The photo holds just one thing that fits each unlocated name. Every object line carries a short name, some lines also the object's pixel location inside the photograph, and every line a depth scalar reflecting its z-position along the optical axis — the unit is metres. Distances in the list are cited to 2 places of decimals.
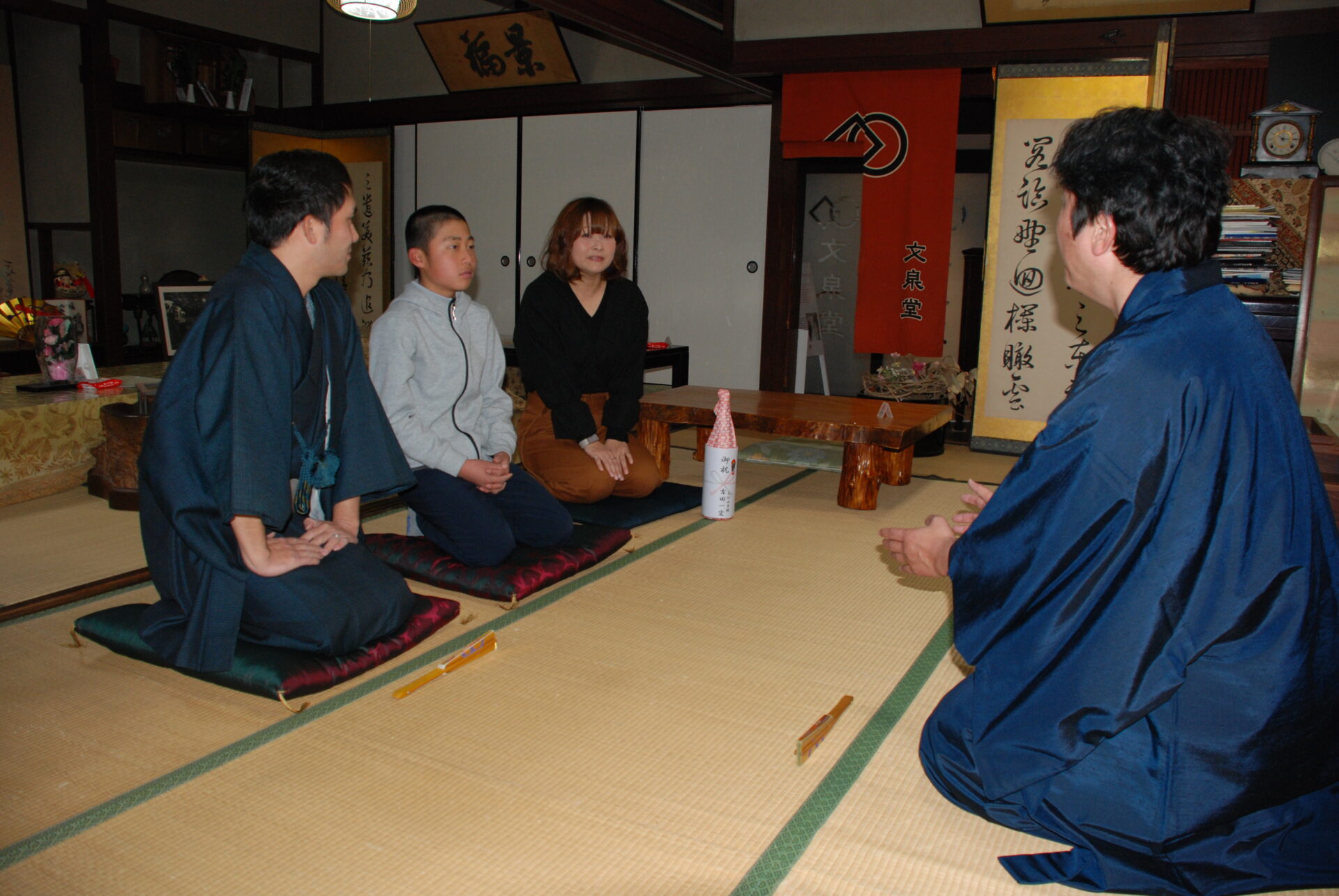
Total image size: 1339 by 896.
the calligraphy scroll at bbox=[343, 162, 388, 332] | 7.50
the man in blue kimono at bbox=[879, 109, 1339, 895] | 1.35
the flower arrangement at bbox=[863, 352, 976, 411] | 4.93
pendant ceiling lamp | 4.29
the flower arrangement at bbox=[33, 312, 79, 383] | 3.98
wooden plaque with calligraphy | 6.35
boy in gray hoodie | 2.76
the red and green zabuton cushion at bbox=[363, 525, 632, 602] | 2.65
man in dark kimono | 1.95
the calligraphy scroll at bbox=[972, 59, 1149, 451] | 4.91
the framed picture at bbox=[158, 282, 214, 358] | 4.45
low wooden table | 3.78
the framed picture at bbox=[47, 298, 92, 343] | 4.18
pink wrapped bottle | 3.47
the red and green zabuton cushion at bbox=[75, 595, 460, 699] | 2.00
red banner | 5.30
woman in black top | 3.43
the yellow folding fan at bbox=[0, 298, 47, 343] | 5.48
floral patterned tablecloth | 3.57
